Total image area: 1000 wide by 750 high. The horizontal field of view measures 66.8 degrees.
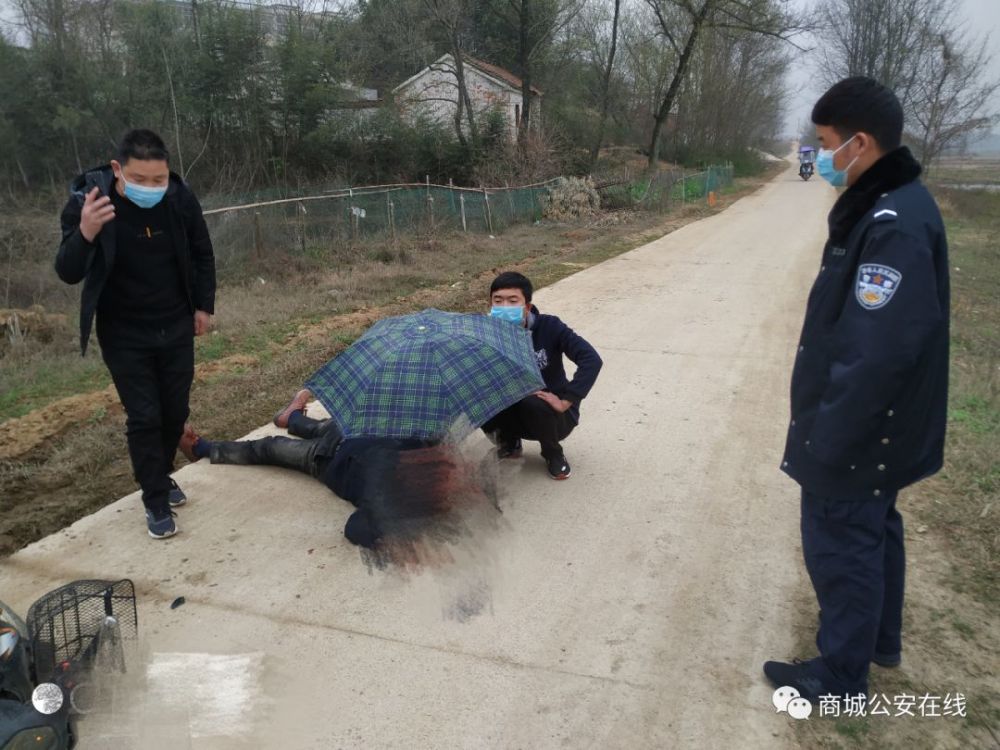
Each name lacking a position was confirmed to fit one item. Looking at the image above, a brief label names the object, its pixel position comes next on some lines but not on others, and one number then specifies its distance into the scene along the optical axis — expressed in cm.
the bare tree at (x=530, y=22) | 2858
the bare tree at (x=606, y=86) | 3122
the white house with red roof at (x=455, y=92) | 2766
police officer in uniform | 218
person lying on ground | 364
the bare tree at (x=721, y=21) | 2791
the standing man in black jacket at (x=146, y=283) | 343
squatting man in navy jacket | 409
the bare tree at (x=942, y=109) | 2986
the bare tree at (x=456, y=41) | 2641
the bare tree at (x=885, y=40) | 3612
